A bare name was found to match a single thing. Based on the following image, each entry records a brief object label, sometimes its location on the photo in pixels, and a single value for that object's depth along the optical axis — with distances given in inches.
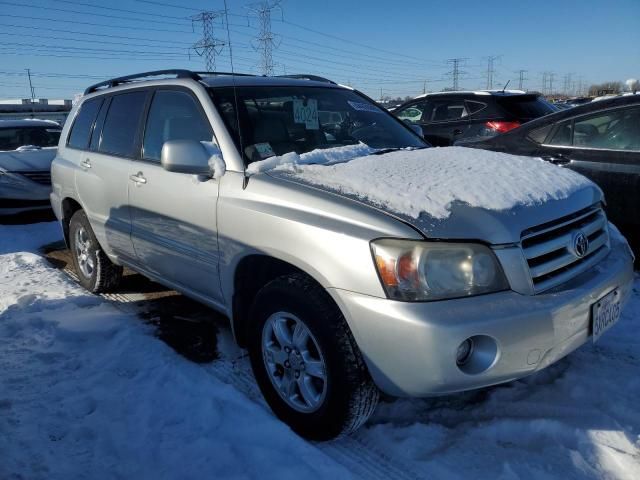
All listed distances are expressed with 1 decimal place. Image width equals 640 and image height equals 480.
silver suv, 79.1
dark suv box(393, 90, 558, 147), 288.2
